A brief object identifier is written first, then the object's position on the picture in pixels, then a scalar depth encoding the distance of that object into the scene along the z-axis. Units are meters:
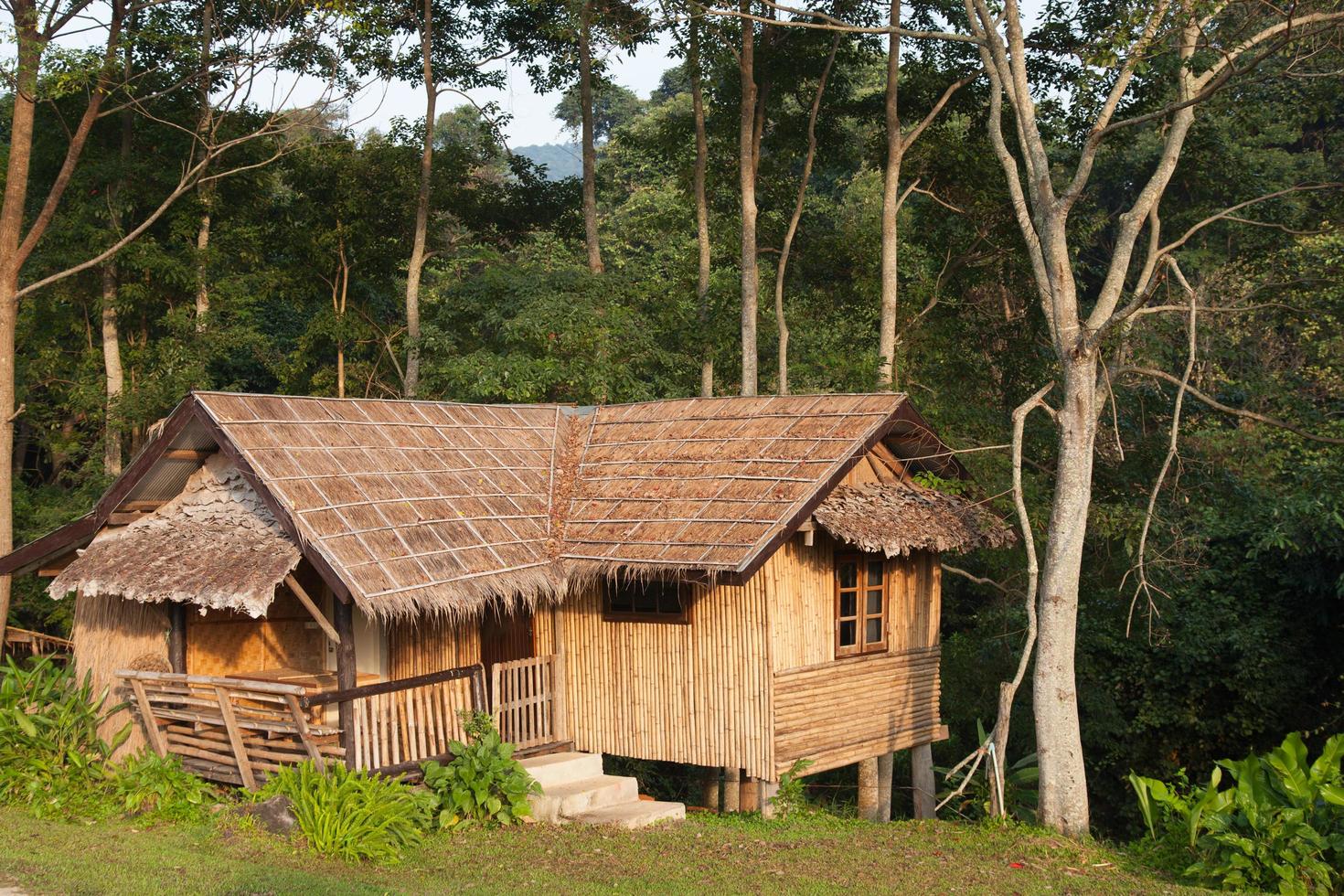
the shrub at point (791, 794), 12.09
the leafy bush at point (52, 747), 11.00
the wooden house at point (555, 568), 10.61
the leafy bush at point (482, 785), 10.57
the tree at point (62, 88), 16.67
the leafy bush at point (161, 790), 10.66
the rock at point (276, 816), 9.87
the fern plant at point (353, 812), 9.38
